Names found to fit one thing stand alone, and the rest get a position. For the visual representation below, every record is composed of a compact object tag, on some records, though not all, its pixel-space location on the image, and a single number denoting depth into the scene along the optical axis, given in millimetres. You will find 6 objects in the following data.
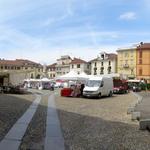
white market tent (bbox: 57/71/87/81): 22423
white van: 17953
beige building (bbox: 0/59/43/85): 68353
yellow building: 50478
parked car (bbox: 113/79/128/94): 24813
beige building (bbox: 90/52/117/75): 54894
